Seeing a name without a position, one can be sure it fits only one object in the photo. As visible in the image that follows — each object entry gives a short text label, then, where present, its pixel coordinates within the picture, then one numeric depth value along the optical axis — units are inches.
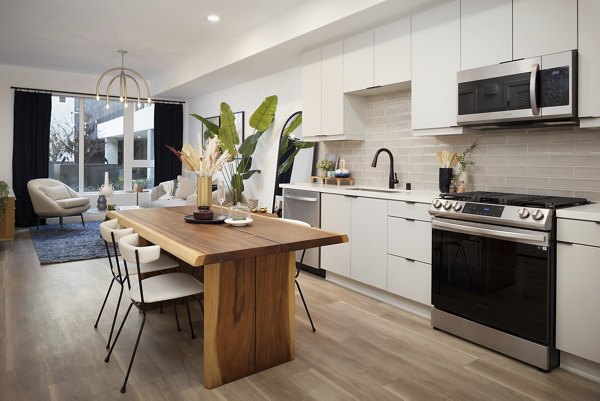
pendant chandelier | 251.6
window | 322.0
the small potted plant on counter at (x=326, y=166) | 196.9
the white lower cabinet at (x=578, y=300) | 93.9
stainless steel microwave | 106.0
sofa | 291.8
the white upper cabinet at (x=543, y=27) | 106.3
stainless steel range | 100.3
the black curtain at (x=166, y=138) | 348.8
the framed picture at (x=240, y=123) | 279.7
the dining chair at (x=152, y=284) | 90.2
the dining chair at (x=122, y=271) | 106.3
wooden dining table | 91.2
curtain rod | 293.2
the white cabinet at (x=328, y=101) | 178.4
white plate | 115.6
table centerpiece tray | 120.9
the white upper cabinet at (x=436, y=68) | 132.9
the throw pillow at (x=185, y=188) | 302.1
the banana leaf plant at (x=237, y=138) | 226.4
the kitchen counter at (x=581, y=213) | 92.6
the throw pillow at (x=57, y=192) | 282.4
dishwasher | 176.4
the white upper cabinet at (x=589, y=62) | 102.0
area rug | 209.0
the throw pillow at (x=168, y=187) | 311.1
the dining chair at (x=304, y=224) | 120.9
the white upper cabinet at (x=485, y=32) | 119.3
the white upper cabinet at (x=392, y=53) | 148.3
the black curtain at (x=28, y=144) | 294.7
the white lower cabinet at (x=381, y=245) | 133.9
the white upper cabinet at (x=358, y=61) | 163.3
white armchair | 271.9
